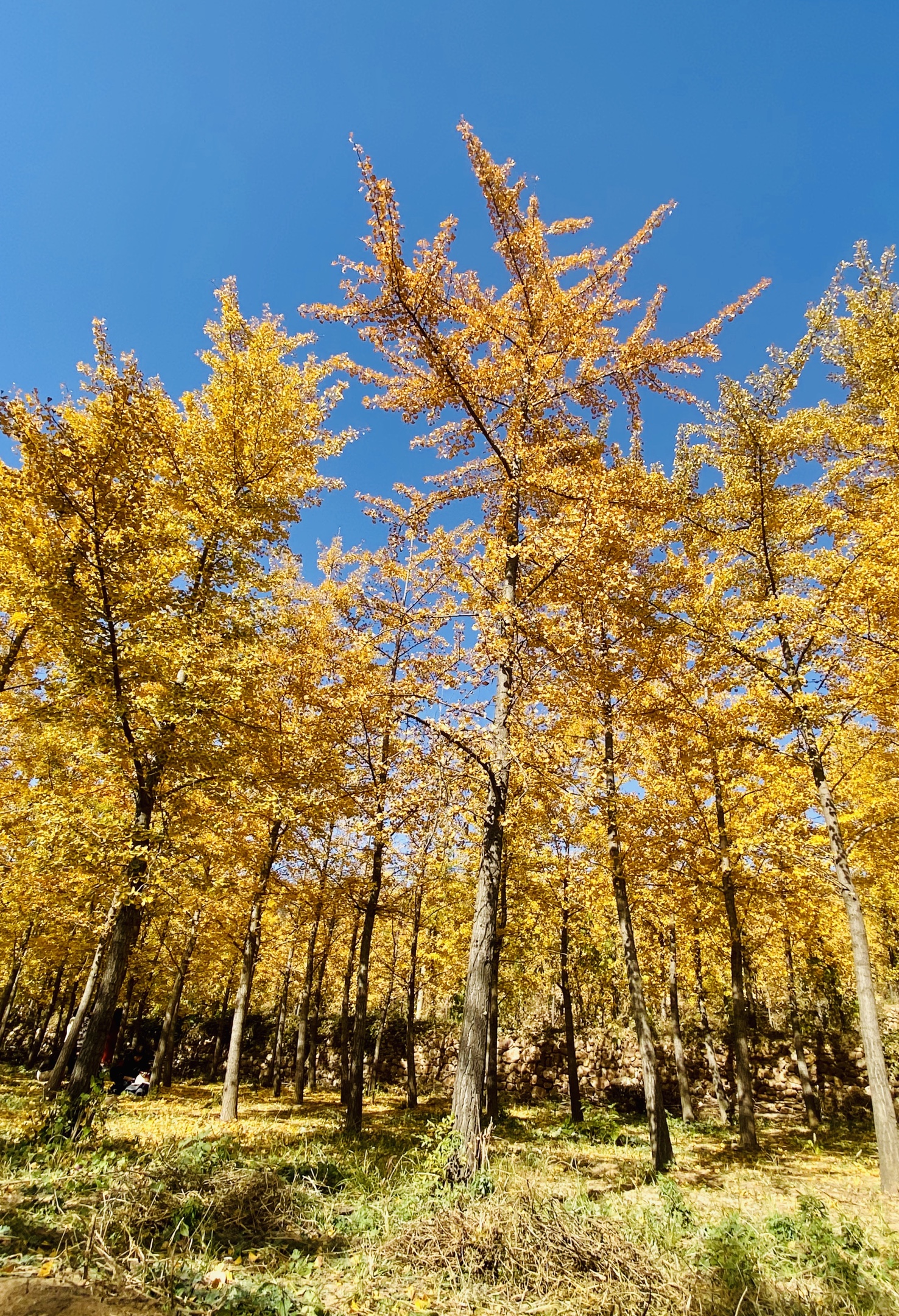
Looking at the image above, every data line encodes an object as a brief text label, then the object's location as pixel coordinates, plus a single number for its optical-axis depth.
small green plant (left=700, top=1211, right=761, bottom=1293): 3.65
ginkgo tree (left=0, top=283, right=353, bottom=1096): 6.91
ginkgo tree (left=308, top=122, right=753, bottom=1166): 6.93
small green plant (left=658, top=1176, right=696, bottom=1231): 5.15
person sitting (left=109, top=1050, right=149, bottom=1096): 16.25
